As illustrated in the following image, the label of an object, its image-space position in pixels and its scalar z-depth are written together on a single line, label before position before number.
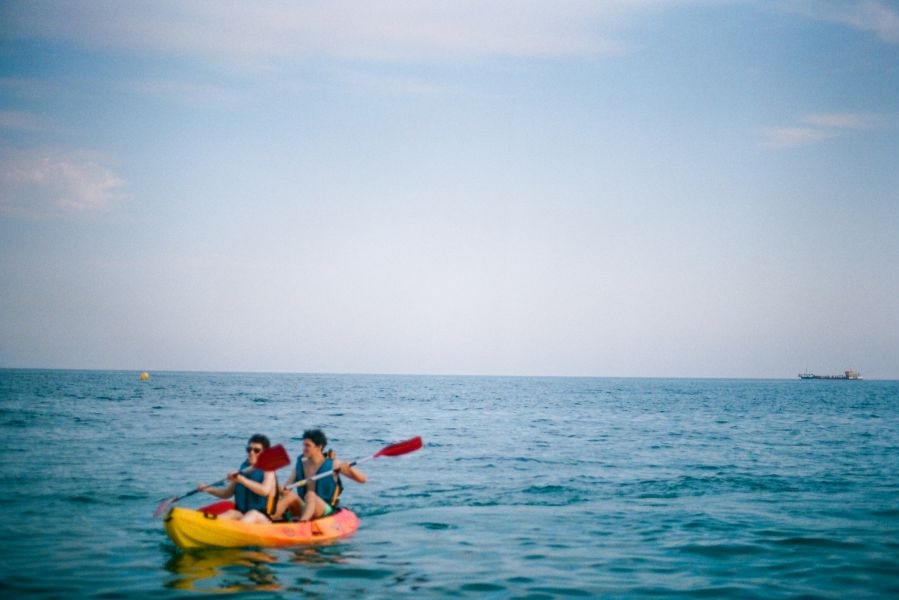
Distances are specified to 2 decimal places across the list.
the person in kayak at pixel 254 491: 10.19
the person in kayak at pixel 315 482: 11.05
